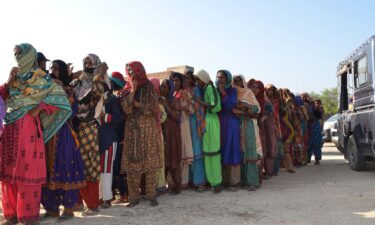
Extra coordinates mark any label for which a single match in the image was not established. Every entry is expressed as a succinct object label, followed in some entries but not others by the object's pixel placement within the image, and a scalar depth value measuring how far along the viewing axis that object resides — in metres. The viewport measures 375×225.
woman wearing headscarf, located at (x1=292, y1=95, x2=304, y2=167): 8.94
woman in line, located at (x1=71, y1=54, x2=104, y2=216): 4.60
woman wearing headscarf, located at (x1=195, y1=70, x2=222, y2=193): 6.07
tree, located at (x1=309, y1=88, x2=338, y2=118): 50.78
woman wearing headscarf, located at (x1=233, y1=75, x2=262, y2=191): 6.25
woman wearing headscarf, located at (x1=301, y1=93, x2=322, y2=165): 9.81
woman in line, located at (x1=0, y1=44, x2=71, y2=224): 4.02
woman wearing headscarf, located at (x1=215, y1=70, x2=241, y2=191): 6.14
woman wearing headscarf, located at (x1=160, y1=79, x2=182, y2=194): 5.82
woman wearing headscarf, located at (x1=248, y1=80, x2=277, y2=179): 7.03
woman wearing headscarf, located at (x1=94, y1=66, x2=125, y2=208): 4.80
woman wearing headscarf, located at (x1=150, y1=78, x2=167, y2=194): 5.61
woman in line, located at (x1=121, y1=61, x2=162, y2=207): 4.97
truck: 7.00
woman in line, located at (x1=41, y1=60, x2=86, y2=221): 4.29
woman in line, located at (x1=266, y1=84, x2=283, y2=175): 7.92
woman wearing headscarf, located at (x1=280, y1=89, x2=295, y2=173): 8.47
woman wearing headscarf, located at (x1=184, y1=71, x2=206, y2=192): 6.13
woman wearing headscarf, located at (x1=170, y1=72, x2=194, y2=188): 6.02
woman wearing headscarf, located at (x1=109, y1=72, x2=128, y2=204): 5.27
